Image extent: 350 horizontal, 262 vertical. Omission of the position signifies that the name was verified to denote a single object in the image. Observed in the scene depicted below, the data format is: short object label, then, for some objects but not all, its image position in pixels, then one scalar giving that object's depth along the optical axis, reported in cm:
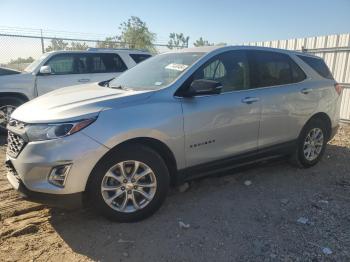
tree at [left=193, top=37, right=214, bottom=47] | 3281
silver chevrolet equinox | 301
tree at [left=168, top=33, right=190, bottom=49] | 2931
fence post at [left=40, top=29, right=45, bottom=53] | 1188
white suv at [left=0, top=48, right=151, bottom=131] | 725
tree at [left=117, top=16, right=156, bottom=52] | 1953
